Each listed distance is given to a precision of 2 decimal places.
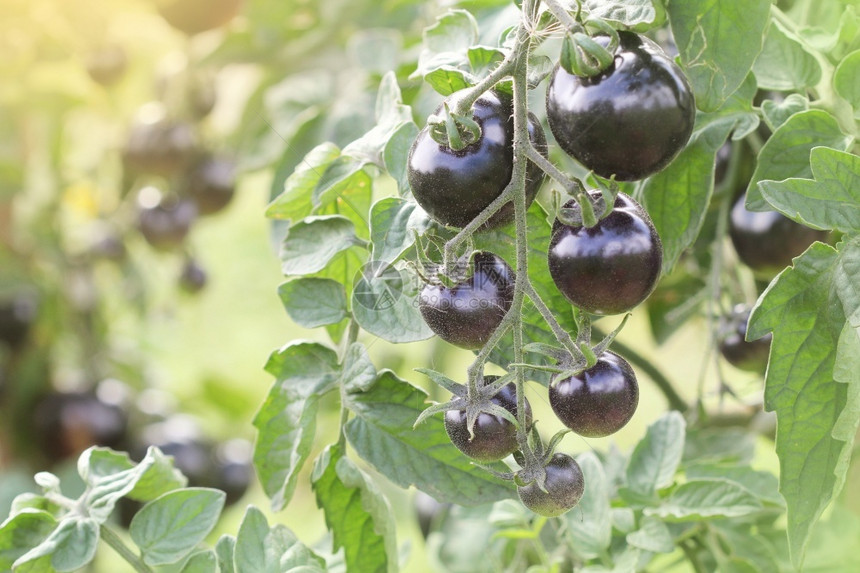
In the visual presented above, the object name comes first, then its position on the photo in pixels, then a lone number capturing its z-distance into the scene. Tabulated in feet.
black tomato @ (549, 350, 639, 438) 2.55
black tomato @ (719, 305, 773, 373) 3.07
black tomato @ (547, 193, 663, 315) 2.51
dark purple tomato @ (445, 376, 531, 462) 2.55
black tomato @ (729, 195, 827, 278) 2.96
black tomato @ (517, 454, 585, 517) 2.56
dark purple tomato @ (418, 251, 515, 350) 2.56
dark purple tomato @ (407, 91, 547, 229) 2.53
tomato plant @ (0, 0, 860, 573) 2.52
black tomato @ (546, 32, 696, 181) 2.48
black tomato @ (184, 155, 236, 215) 5.36
